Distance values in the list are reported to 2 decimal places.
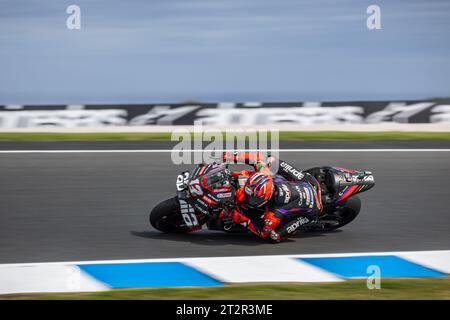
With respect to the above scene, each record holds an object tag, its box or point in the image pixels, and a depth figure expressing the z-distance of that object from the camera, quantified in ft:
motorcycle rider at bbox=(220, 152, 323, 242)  49.44
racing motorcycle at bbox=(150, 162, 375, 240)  48.91
